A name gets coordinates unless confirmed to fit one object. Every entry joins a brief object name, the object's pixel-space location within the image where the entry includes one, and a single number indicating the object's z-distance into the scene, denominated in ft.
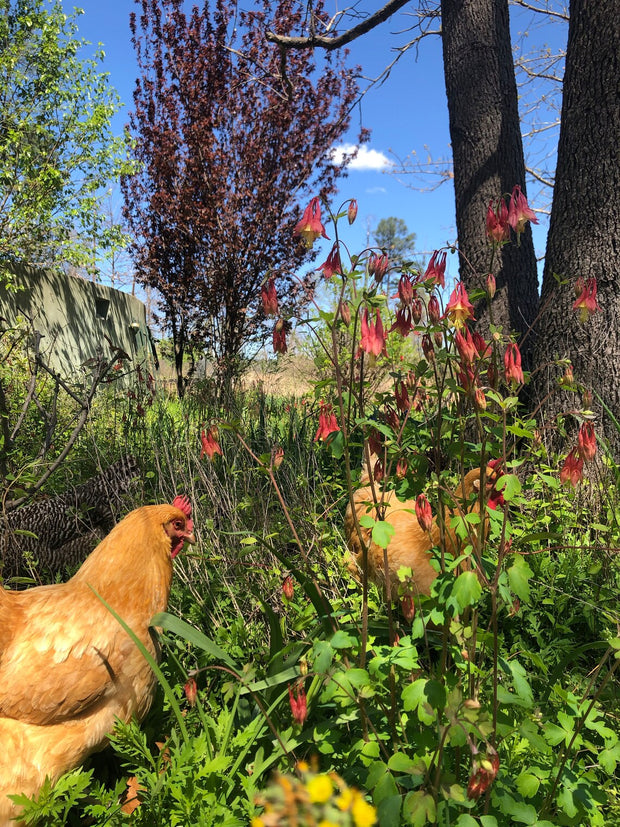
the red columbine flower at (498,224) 2.03
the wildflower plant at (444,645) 1.70
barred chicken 3.52
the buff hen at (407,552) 2.87
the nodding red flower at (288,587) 2.23
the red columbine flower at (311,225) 2.00
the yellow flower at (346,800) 0.66
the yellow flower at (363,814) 0.59
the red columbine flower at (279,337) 2.05
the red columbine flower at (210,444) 2.62
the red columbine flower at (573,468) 2.04
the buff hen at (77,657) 2.14
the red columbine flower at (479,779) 1.54
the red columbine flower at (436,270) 1.98
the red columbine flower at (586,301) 2.16
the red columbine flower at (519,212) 2.04
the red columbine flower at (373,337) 1.90
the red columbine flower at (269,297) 2.04
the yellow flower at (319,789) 0.58
